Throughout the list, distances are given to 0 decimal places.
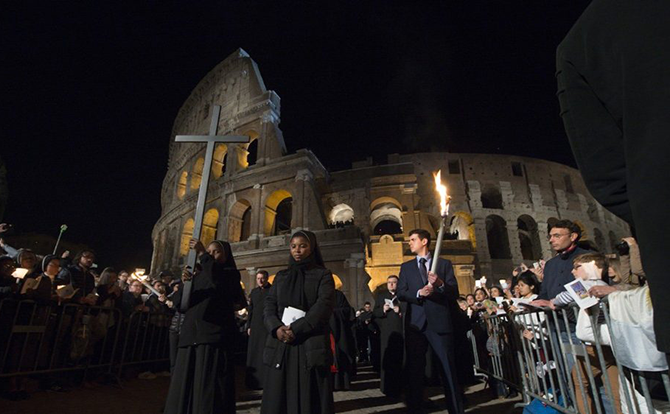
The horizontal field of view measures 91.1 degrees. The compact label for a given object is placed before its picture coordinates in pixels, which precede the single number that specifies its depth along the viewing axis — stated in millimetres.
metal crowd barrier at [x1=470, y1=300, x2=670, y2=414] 2141
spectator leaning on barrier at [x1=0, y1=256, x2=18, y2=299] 4293
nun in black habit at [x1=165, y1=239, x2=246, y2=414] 3271
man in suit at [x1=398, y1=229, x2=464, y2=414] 3537
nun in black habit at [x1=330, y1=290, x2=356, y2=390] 6098
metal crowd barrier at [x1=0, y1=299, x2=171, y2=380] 4199
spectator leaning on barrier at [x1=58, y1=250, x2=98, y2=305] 5613
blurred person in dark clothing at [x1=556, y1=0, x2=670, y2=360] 794
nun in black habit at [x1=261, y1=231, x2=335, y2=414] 2785
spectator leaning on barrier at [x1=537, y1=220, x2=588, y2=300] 3703
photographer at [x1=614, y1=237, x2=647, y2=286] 3195
